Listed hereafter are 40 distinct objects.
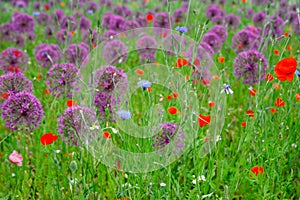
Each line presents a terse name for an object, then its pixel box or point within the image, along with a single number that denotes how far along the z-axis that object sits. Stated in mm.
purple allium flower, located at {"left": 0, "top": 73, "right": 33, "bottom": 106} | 2121
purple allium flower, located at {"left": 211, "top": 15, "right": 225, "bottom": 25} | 4392
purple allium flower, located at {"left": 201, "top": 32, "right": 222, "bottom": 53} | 3301
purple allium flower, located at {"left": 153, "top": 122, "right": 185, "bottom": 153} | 1969
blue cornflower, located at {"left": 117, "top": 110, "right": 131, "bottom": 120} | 1745
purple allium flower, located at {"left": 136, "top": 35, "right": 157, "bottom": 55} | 3353
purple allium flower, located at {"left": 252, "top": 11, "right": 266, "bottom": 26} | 4312
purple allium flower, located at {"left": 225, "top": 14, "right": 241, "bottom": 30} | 4398
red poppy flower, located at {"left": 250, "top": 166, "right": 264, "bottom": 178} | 1799
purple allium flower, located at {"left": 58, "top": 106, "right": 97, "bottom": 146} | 1956
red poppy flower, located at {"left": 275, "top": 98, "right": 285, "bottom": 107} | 1947
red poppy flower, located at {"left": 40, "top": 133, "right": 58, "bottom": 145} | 1754
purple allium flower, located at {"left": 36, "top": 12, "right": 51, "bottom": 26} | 5095
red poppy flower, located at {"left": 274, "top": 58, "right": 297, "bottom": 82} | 1698
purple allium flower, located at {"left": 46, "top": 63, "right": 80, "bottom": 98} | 2355
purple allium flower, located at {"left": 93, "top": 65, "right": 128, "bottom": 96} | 2150
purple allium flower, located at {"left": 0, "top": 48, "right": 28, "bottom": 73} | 3020
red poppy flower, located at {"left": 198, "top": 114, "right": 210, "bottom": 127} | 1807
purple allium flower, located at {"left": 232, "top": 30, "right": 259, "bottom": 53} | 3279
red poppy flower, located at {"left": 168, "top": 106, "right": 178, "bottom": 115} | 1913
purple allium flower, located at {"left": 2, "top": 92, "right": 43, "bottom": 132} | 1943
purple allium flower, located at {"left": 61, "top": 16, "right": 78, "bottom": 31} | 4258
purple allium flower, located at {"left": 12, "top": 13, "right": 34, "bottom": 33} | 4172
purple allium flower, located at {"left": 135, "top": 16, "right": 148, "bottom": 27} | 4358
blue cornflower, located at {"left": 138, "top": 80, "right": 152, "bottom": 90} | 1761
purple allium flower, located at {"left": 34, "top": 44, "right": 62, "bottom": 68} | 3158
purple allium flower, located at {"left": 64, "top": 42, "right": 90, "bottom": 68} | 3100
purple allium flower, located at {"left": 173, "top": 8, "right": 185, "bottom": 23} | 4732
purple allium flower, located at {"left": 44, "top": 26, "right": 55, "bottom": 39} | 4359
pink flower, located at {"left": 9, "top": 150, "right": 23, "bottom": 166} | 1923
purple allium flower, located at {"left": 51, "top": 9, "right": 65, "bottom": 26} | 4688
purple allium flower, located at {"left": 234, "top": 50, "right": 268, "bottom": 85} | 2656
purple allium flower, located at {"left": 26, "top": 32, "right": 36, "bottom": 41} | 4558
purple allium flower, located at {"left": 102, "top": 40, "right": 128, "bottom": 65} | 3227
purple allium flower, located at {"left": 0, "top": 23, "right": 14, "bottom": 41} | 4285
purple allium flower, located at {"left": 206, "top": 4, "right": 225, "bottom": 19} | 4646
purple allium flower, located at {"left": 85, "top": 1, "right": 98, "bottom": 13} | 5594
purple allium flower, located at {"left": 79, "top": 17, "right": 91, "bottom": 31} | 4505
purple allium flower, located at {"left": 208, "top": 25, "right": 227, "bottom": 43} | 3543
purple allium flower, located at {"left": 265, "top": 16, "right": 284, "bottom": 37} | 3795
